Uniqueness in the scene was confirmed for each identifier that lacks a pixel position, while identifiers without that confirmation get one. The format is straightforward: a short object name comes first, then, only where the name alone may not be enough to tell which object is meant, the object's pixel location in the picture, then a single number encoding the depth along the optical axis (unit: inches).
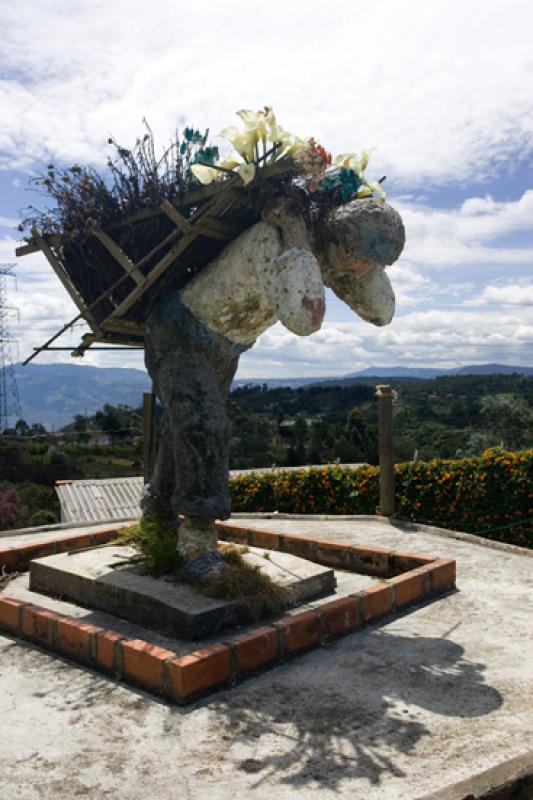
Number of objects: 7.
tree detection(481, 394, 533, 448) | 1001.5
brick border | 131.5
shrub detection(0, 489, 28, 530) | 404.2
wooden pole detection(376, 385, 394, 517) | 296.7
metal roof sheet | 380.8
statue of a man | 157.8
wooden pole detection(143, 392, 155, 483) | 333.8
